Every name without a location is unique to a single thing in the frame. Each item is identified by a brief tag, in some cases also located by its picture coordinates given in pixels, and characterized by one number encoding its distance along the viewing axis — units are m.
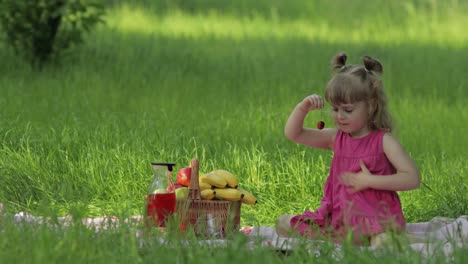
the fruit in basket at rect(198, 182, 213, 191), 9.69
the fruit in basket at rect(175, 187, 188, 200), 9.64
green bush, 18.53
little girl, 9.16
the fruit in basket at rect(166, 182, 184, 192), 9.93
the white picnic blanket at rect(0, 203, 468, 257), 8.12
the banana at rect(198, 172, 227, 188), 9.67
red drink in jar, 9.28
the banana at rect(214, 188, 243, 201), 9.60
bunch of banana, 9.60
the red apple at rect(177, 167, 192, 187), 9.86
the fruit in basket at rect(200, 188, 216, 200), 9.58
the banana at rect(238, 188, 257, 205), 9.67
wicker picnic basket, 9.36
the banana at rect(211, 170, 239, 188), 9.71
